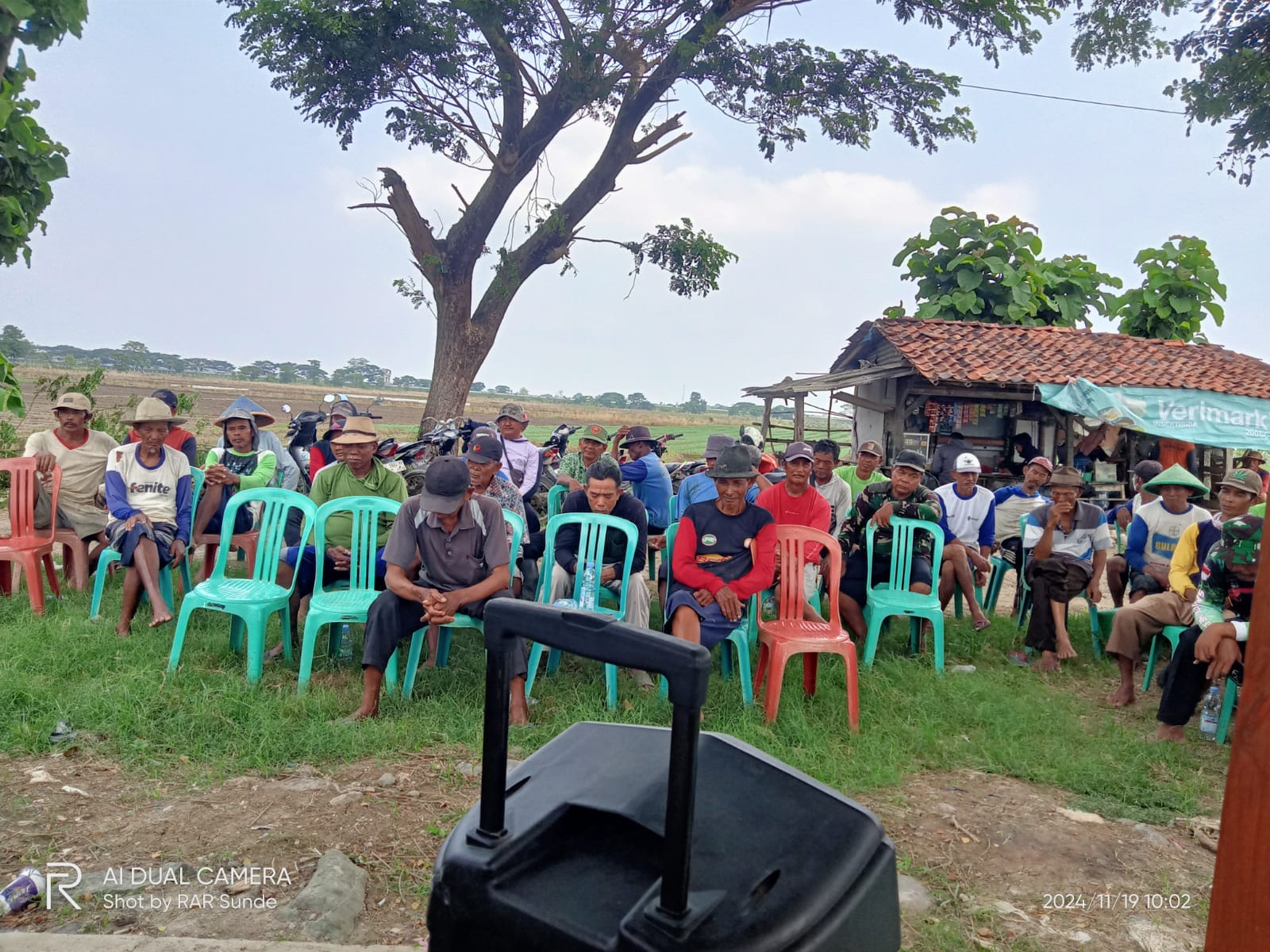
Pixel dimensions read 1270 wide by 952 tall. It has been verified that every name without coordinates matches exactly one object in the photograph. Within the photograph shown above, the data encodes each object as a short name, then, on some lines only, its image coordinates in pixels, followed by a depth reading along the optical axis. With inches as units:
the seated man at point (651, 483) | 271.1
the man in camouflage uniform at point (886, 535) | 230.8
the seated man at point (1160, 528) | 229.1
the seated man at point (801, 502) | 225.6
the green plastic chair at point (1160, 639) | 194.2
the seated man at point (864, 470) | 281.0
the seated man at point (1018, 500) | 279.1
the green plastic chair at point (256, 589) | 181.8
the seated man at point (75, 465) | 245.3
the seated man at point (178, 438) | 251.9
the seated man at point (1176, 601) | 196.9
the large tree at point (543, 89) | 459.2
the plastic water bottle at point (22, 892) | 100.8
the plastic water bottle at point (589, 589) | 197.2
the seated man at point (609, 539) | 201.9
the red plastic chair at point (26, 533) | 223.6
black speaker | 39.5
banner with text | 507.2
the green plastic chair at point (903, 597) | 214.5
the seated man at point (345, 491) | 205.3
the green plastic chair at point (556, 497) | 265.9
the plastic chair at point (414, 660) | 179.3
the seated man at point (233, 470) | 240.8
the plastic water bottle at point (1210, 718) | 178.1
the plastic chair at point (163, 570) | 219.3
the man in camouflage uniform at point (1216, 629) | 163.8
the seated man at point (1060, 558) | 229.6
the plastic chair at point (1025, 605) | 244.7
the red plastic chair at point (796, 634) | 177.8
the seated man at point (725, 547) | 187.8
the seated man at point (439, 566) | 172.1
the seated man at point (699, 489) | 266.8
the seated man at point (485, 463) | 210.2
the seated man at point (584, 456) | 271.1
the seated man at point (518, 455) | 282.4
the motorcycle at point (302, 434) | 289.3
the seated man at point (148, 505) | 212.2
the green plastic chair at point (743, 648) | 185.8
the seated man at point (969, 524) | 255.3
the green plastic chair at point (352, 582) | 180.5
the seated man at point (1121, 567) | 260.4
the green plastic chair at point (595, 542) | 199.0
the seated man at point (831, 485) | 262.7
